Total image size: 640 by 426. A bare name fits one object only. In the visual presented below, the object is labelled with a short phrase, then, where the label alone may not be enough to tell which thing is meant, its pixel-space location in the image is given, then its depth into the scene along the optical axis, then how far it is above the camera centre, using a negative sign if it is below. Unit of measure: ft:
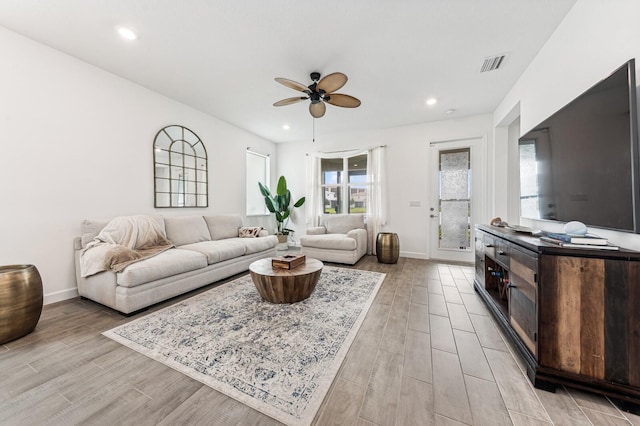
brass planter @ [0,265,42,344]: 5.75 -2.19
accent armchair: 13.21 -1.47
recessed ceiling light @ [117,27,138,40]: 7.13 +5.74
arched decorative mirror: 11.61 +2.56
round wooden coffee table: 7.66 -2.26
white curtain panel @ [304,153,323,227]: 18.37 +1.91
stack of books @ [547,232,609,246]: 4.19 -0.49
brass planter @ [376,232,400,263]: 13.67 -1.96
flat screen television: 4.02 +1.16
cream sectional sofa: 7.34 -1.86
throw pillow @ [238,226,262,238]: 13.71 -0.99
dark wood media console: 3.81 -1.89
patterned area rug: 4.32 -3.19
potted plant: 18.04 +0.99
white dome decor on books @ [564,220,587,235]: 4.68 -0.29
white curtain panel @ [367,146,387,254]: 16.03 +1.25
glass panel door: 14.20 +1.06
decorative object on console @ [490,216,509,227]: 8.65 -0.34
